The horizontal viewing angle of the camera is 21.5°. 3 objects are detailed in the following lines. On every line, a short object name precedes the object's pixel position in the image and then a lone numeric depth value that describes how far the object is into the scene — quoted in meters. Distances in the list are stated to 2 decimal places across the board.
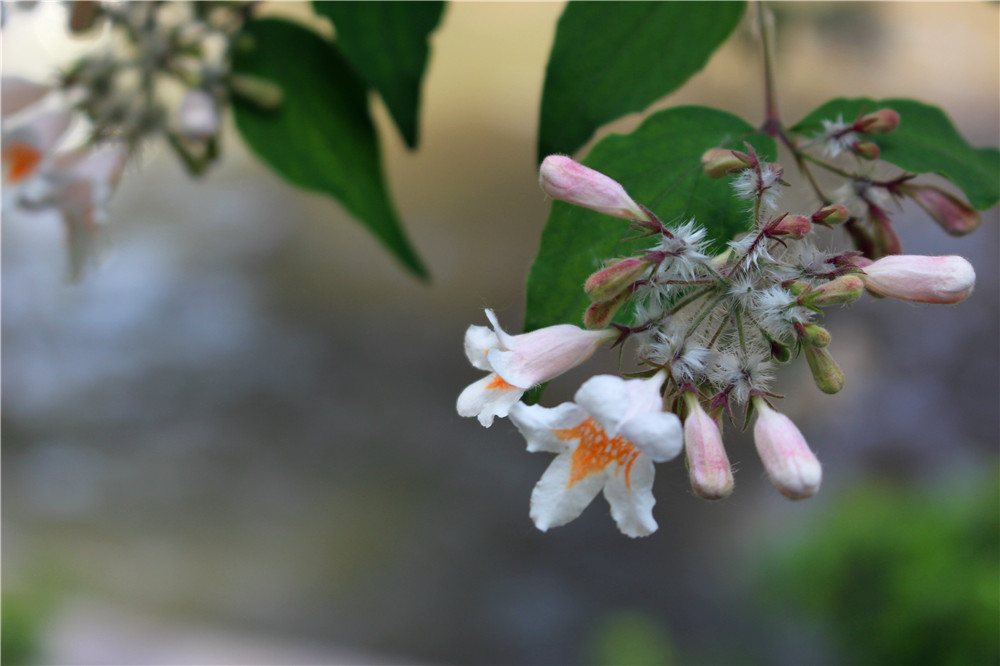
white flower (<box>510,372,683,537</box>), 0.28
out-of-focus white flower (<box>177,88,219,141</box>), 0.35
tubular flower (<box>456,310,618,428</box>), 0.29
